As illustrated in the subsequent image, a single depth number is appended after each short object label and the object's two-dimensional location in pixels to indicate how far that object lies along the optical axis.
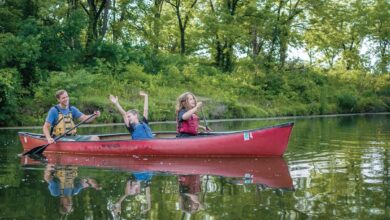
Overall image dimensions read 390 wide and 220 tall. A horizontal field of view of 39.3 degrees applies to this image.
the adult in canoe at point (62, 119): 11.16
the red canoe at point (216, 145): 10.16
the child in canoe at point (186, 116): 10.50
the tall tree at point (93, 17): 28.42
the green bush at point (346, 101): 34.59
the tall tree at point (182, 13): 34.25
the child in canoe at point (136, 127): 10.88
